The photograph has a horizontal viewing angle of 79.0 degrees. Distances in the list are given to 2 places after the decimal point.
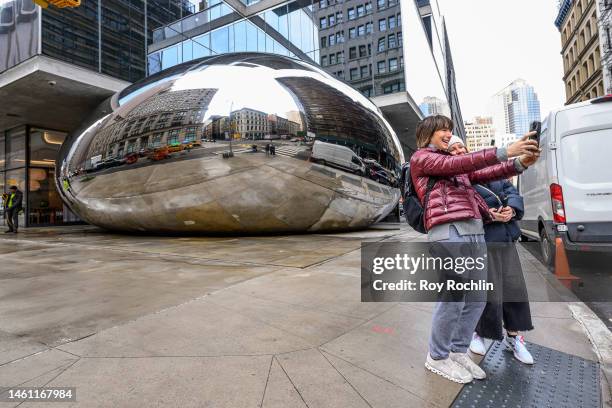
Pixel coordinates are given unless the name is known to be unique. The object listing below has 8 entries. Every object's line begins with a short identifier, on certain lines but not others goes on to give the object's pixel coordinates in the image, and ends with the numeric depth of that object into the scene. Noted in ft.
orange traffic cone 17.29
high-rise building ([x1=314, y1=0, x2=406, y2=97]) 78.54
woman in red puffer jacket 7.75
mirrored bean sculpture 31.07
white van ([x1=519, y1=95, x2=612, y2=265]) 17.31
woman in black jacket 8.71
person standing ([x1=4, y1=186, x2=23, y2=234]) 46.75
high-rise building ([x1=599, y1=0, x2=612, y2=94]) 114.62
